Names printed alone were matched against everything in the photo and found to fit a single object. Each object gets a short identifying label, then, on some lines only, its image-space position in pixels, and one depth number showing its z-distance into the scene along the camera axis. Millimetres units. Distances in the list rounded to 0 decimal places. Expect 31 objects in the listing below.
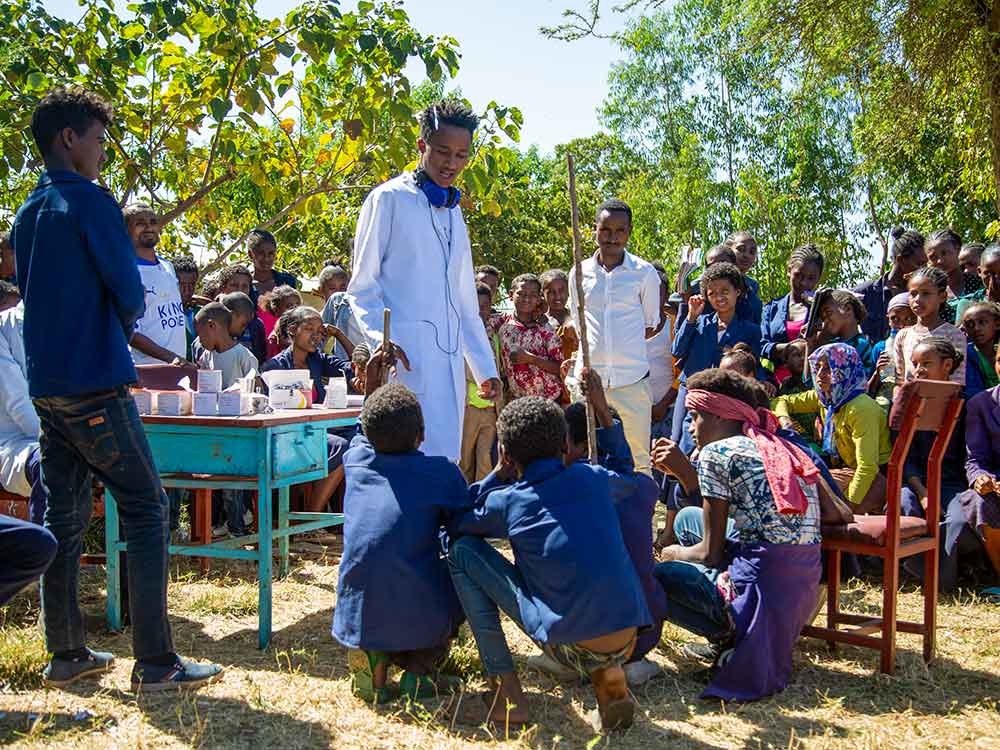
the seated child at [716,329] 6371
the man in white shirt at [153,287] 5832
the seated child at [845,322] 6316
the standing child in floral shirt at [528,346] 7734
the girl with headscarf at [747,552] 3756
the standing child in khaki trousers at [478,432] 7867
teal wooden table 4367
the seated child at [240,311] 6883
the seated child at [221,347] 6359
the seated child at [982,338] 5926
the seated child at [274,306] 7656
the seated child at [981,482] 5277
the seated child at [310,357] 6484
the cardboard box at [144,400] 4520
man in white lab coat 4215
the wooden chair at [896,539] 4012
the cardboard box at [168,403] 4492
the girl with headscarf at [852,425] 5215
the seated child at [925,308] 5945
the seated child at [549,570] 3320
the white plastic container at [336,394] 5301
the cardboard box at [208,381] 4617
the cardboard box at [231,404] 4527
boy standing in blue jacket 3562
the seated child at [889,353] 6180
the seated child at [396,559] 3621
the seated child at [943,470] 5410
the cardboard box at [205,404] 4492
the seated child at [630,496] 3799
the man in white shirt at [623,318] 6340
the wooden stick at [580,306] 3791
